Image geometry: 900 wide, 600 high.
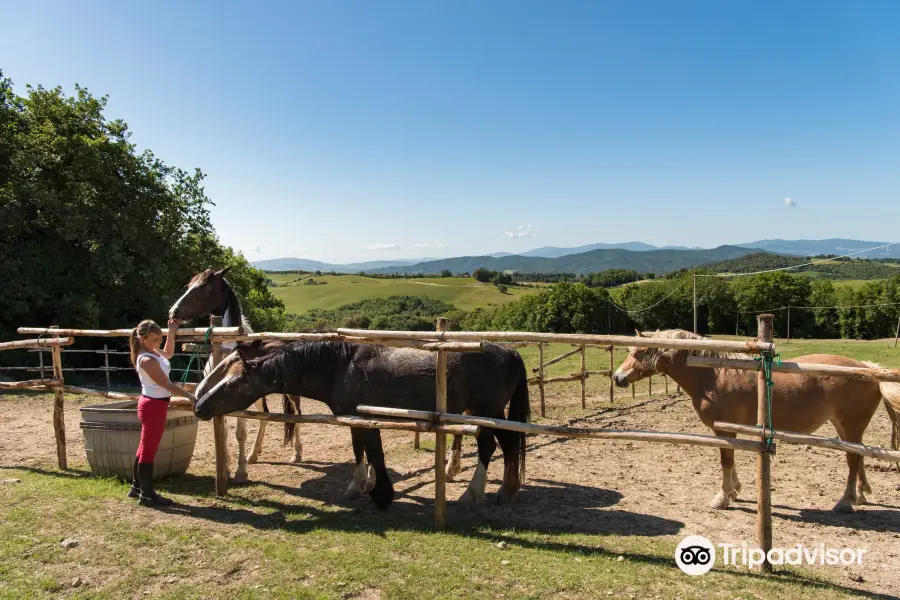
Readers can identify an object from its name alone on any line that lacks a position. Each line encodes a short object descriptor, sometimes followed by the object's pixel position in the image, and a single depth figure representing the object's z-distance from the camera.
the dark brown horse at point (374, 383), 5.61
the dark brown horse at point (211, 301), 6.95
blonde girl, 5.20
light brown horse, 5.46
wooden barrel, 6.07
